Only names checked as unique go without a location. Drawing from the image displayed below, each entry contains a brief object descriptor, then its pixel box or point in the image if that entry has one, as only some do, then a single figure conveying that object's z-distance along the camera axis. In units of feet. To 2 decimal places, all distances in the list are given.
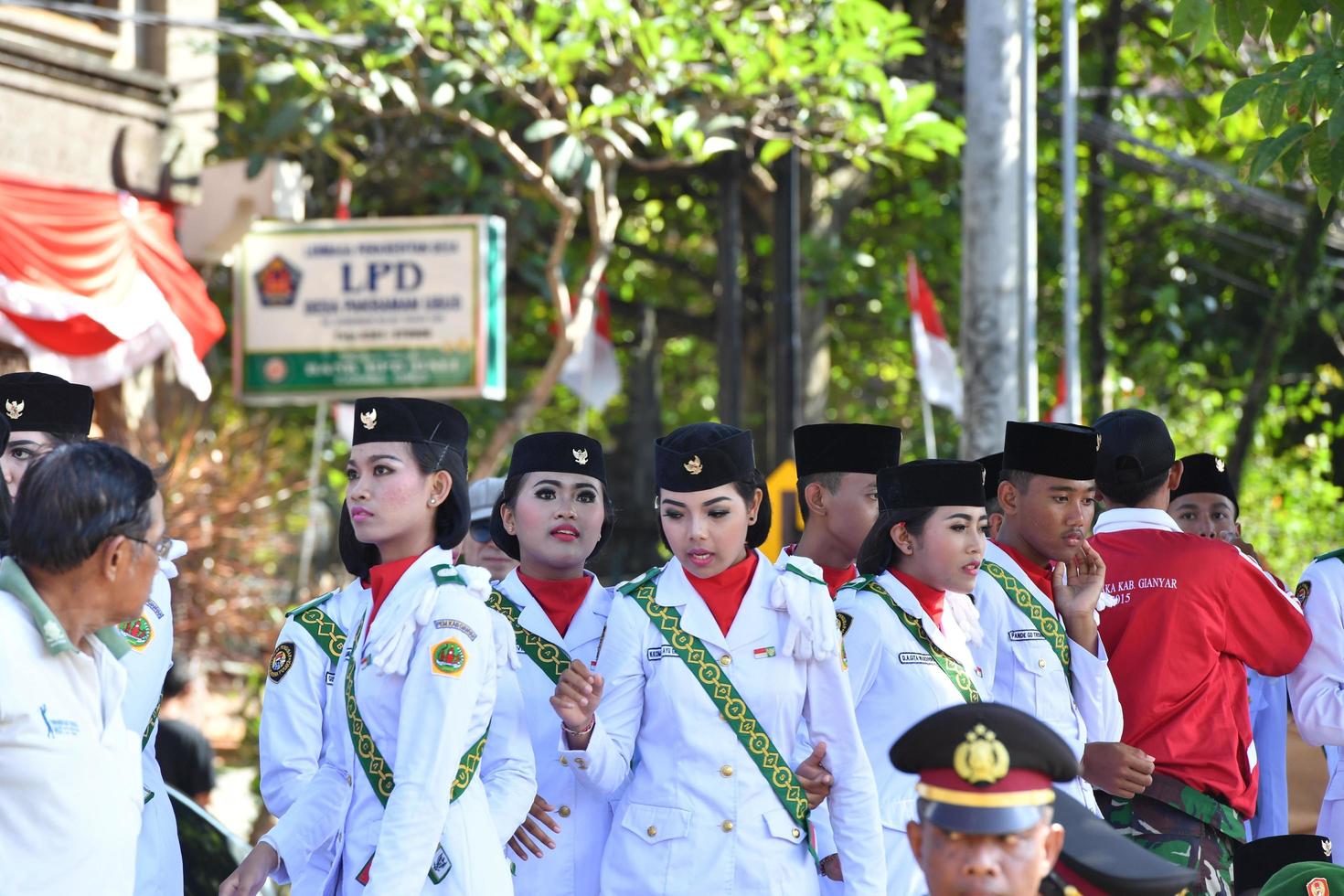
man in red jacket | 36.11
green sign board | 71.77
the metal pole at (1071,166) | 85.87
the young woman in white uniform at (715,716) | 30.48
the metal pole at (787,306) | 83.87
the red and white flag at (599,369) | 91.71
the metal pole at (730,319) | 87.71
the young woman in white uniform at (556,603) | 33.65
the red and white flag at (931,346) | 86.33
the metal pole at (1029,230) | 64.44
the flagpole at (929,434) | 83.71
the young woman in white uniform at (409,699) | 26.73
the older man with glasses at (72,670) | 22.56
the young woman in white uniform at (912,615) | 33.58
